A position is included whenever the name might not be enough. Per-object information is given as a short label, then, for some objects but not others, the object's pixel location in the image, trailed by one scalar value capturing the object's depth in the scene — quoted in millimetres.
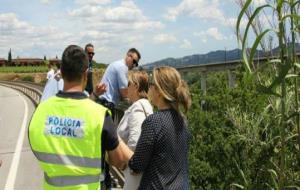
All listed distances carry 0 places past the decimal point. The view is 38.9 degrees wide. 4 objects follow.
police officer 2511
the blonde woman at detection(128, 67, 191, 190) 2893
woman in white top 3359
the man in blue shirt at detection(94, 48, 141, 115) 5349
